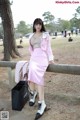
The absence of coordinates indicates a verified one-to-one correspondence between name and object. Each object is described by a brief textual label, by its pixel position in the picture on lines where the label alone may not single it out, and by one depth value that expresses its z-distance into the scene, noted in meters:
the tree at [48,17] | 34.55
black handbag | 2.47
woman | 2.39
